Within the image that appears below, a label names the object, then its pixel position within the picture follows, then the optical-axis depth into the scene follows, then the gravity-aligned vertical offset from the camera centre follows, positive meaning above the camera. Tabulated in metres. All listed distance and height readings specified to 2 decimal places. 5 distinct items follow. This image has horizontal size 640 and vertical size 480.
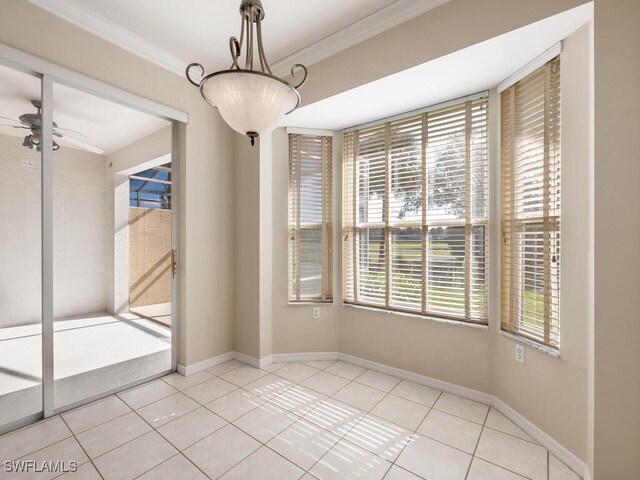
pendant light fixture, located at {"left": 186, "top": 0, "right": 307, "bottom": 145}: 1.33 +0.68
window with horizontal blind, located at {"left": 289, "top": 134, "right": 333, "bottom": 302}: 3.25 +0.22
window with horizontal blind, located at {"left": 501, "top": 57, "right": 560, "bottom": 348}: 1.92 +0.23
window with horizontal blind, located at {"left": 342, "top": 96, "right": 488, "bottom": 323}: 2.47 +0.23
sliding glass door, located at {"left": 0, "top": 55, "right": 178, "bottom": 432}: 2.04 -0.07
